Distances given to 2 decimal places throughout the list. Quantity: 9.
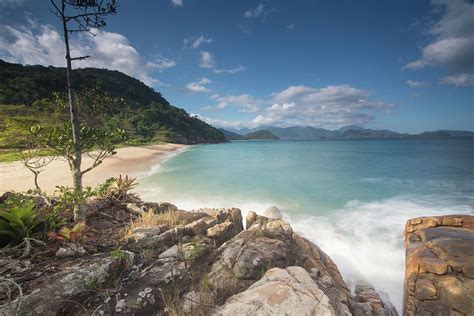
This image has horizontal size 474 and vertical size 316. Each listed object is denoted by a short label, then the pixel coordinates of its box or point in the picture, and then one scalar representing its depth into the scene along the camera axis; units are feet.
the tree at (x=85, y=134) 17.19
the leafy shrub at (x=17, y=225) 13.66
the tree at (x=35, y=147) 17.56
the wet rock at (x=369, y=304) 15.05
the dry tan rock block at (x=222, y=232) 19.64
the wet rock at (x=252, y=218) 25.49
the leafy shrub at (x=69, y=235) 13.83
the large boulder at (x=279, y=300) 9.66
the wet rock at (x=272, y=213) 38.22
